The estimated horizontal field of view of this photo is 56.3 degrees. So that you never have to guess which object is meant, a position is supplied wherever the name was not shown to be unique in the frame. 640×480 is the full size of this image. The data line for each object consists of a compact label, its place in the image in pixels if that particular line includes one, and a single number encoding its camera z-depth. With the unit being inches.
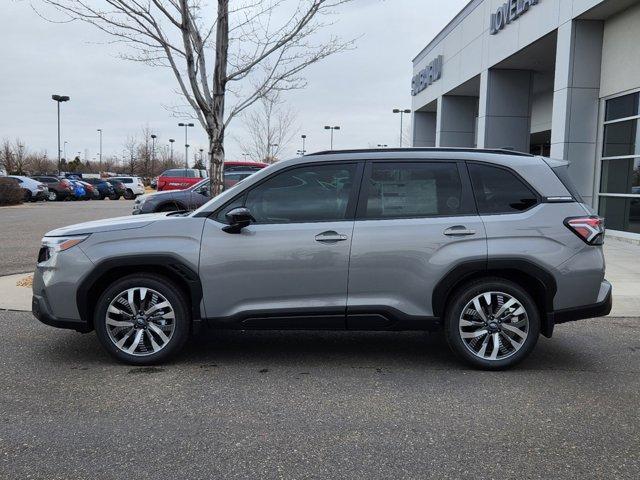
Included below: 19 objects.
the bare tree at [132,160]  3006.9
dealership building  546.9
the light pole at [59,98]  1871.3
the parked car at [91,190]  1618.7
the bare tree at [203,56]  337.7
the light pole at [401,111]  2068.2
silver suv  187.0
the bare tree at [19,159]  2743.6
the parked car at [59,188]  1478.8
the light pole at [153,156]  3003.4
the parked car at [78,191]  1550.2
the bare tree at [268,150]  1433.2
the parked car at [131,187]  1747.0
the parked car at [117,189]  1706.4
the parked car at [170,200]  563.5
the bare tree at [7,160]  2815.2
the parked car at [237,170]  613.3
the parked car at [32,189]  1362.0
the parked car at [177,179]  883.7
